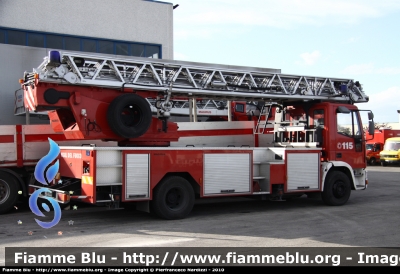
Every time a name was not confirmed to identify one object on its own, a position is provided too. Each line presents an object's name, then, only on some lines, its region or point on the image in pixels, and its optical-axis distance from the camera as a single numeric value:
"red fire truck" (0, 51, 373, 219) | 10.14
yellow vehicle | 34.44
